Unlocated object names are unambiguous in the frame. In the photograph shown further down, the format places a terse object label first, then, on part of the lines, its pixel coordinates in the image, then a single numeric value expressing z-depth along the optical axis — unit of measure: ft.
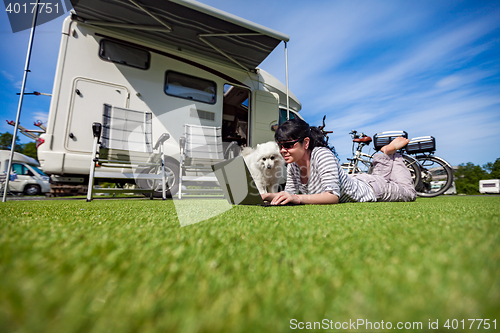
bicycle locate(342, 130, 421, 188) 14.67
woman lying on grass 6.77
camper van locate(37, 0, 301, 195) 11.30
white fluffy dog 11.41
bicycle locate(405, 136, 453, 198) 14.79
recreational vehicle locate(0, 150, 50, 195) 31.60
